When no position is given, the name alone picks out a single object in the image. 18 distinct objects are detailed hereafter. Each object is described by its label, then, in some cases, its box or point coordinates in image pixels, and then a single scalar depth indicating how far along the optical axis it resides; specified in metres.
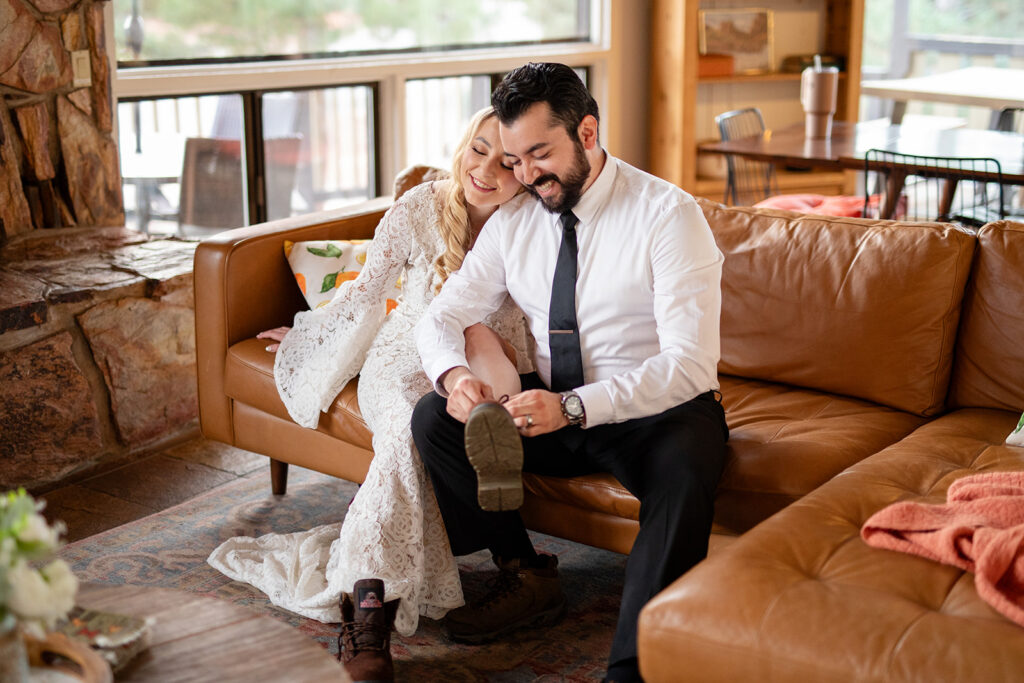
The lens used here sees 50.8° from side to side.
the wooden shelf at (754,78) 5.61
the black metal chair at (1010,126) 4.61
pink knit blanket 1.55
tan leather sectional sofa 1.51
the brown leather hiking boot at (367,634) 1.99
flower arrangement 1.17
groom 2.05
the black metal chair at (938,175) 3.73
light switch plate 3.43
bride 2.20
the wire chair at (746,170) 4.87
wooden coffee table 1.37
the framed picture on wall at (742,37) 5.69
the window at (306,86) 3.95
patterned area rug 2.14
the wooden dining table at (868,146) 3.95
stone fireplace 3.01
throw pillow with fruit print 2.81
